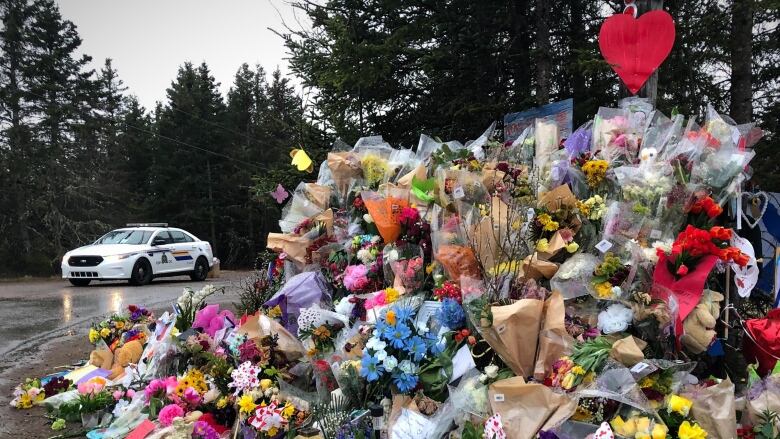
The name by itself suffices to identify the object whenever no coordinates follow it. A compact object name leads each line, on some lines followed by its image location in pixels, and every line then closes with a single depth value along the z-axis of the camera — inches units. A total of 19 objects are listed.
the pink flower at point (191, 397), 156.7
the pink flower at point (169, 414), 152.0
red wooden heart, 203.9
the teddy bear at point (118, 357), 215.0
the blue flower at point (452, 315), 146.4
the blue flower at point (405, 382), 134.0
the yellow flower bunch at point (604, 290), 140.5
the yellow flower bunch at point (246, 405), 143.2
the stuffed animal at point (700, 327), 134.0
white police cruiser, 508.4
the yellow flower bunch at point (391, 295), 166.9
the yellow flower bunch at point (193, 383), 161.5
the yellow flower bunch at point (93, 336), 230.2
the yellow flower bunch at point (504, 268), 146.3
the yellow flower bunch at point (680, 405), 111.1
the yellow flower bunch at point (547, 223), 159.8
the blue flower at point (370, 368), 135.6
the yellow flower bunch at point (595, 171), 169.5
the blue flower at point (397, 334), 138.5
